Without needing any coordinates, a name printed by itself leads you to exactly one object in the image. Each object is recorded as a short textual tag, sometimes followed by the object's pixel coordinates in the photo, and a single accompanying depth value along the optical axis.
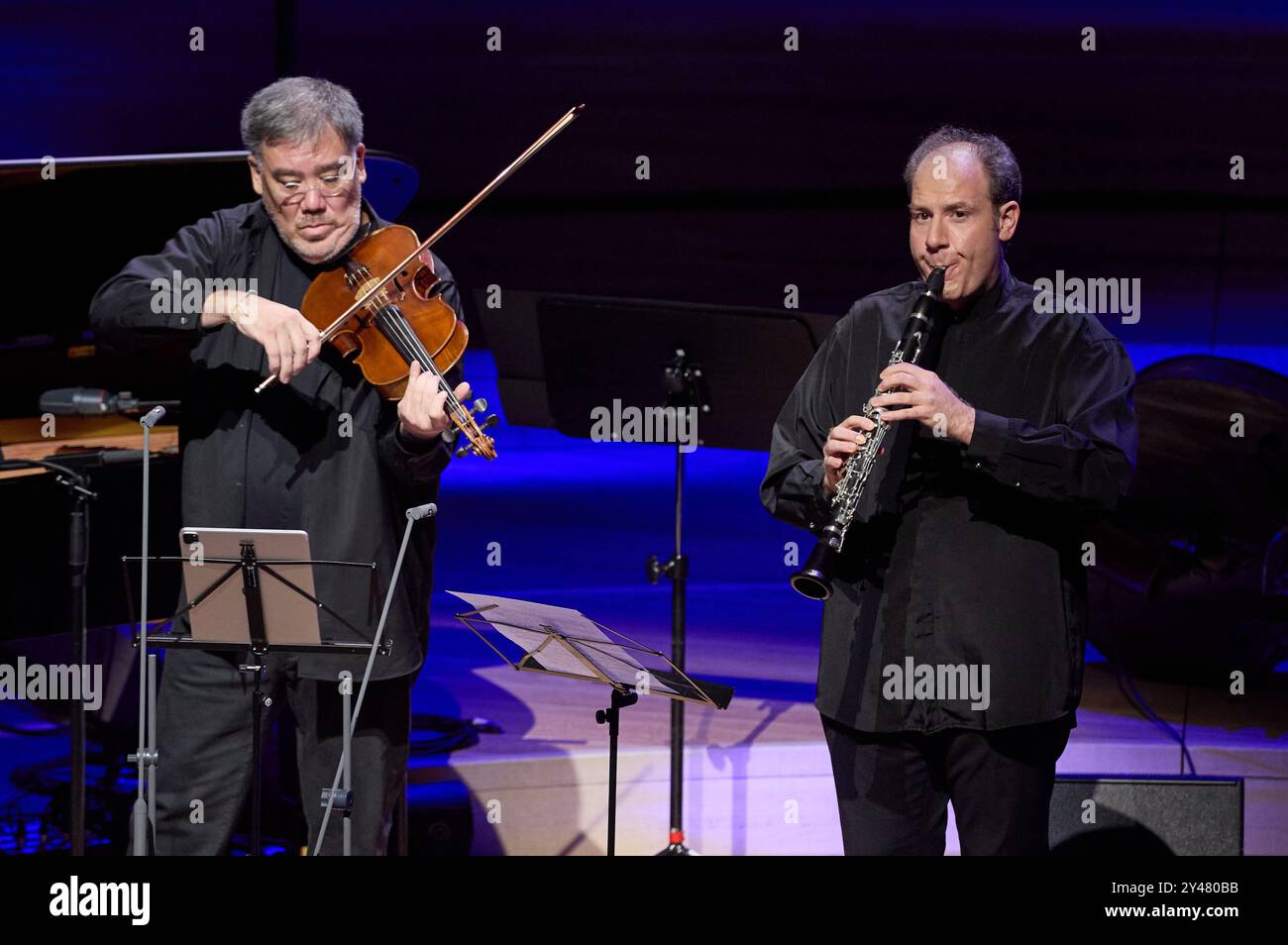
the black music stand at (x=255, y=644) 4.51
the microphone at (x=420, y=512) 4.59
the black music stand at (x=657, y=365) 6.15
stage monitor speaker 5.84
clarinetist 4.23
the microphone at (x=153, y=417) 4.55
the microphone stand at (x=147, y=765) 4.57
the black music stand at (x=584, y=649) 4.33
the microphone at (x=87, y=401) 5.08
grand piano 6.18
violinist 4.89
